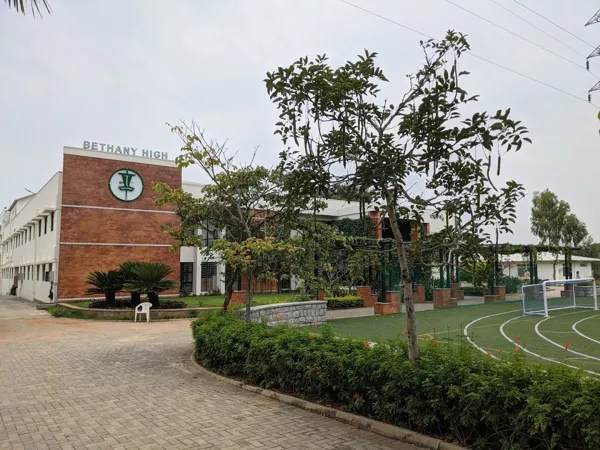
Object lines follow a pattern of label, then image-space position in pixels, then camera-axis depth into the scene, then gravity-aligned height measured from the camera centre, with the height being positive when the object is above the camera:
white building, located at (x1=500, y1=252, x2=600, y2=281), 38.81 +0.01
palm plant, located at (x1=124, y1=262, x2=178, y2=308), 19.30 -0.41
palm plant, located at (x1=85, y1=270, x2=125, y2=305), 21.02 -0.58
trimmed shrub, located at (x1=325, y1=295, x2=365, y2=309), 20.95 -1.46
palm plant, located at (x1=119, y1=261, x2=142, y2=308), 20.17 -0.17
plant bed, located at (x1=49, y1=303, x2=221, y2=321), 19.19 -1.77
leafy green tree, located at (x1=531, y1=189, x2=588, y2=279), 39.47 +4.12
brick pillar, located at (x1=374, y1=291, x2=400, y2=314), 19.42 -1.46
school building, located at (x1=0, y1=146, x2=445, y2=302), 27.05 +3.00
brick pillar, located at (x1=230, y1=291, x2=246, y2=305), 19.89 -1.13
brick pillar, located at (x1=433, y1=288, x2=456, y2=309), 22.50 -1.38
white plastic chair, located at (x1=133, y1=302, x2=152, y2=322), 18.27 -1.50
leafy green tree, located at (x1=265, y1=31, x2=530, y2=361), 4.69 +1.36
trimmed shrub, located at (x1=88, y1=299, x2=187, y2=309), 20.41 -1.50
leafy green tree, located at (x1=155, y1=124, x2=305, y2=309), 10.06 +1.55
